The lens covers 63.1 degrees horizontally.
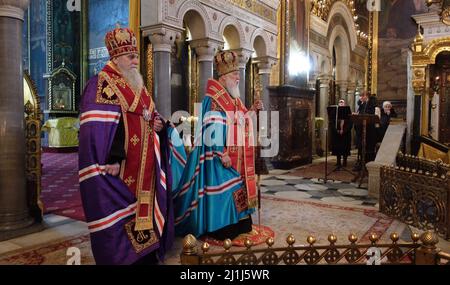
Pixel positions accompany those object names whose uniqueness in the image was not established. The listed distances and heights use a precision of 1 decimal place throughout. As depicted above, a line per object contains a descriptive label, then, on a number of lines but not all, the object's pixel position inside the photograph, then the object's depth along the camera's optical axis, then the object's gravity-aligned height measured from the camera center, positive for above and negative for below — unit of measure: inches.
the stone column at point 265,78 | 400.5 +53.5
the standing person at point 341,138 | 355.6 -11.4
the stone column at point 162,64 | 256.8 +45.0
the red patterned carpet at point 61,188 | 201.5 -43.5
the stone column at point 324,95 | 573.6 +50.3
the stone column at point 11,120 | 156.3 +3.0
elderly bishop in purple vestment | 109.0 -11.6
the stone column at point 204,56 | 309.3 +61.1
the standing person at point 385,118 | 349.7 +8.5
